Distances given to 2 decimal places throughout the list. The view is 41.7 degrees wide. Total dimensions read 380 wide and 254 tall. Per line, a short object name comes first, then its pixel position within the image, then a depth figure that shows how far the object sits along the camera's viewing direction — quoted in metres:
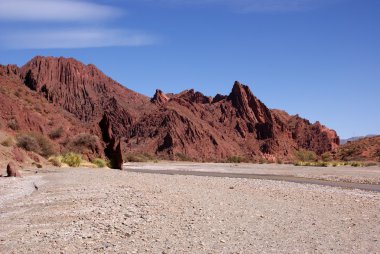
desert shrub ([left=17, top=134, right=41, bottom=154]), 34.75
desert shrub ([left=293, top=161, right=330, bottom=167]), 65.12
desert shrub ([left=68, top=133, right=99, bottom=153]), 42.40
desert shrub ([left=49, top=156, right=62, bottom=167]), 35.31
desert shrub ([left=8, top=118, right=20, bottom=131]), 39.72
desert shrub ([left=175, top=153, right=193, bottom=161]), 90.21
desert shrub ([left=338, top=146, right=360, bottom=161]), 79.47
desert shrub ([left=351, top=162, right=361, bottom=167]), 61.31
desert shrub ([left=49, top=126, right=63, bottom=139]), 43.38
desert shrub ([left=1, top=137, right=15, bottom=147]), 30.98
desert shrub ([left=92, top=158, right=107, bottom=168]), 40.59
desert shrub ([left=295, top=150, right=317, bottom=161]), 97.21
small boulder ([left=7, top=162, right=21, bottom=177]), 23.88
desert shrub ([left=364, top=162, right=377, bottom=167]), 61.47
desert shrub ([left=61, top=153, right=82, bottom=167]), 37.03
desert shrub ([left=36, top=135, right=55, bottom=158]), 38.05
